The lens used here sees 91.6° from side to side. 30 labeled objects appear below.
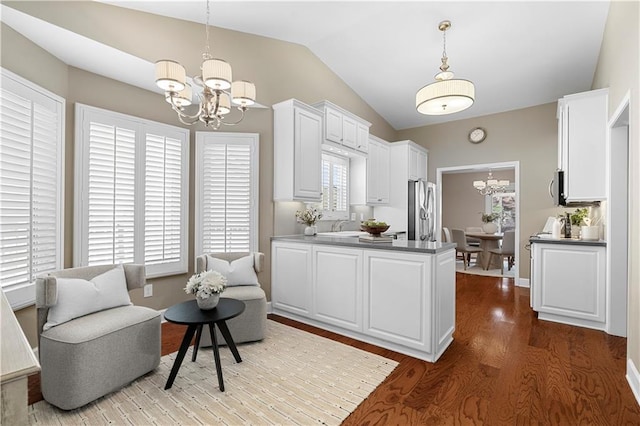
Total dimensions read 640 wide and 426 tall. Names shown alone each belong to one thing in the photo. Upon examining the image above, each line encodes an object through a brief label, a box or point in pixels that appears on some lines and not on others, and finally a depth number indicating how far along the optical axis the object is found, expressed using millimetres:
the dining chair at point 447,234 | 6852
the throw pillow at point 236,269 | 3021
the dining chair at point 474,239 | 7243
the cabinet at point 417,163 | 5629
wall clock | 5601
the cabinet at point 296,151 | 3662
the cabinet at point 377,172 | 5141
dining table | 6578
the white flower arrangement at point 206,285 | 2270
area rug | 1850
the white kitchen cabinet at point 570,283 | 3256
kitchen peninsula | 2553
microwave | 3787
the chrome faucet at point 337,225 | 4777
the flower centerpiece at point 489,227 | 7285
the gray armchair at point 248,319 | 2764
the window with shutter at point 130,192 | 2865
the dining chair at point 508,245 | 5992
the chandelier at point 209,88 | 1932
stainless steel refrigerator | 5523
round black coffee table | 2123
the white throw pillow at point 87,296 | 2043
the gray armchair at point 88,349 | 1883
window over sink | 4637
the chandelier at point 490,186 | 7805
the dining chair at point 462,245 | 6582
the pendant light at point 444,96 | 2543
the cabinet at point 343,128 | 4047
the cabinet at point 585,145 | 3307
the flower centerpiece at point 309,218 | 3941
